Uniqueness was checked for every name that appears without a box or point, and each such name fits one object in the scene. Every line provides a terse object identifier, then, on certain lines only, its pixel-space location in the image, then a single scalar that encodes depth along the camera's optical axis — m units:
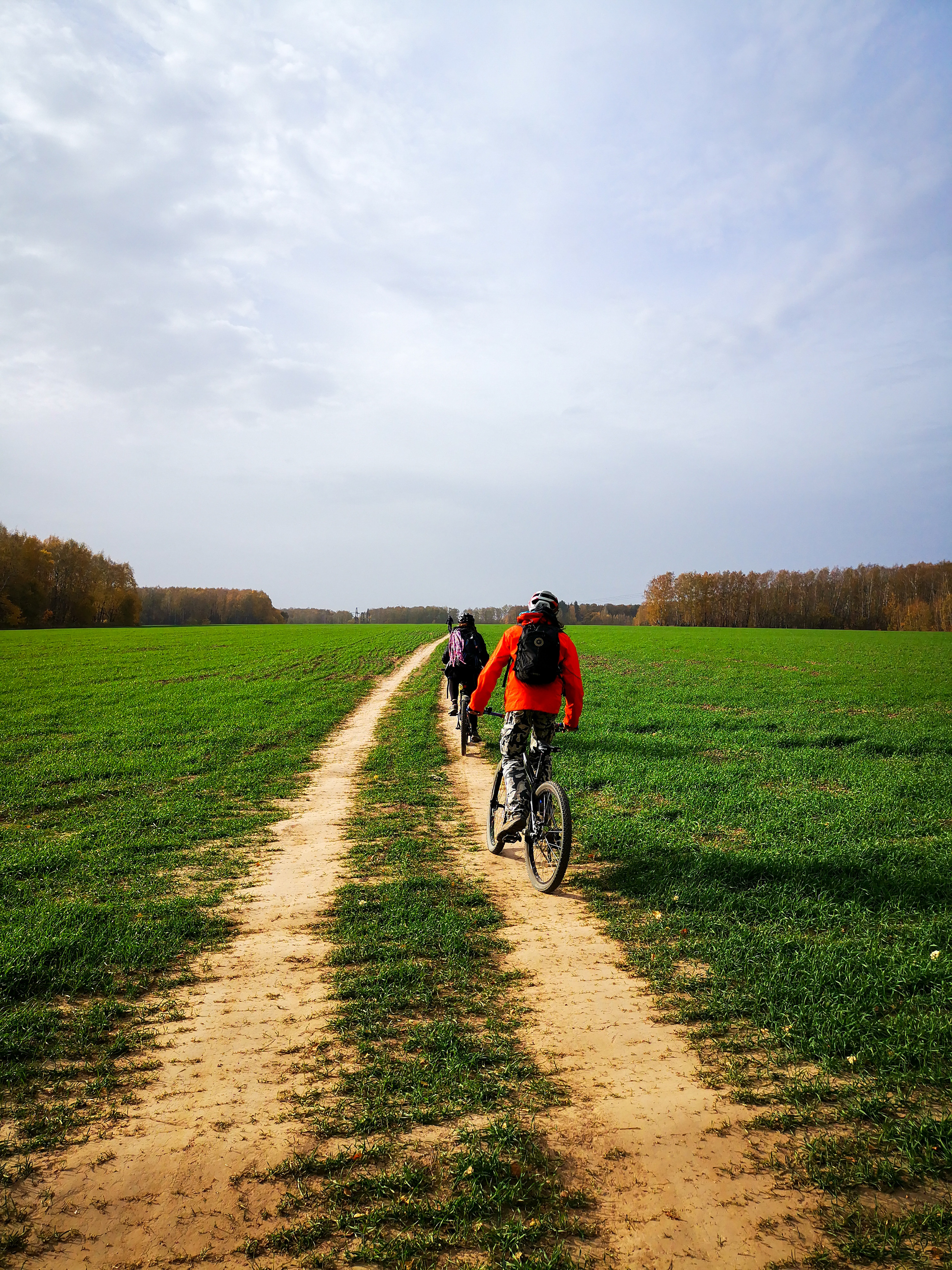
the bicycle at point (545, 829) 6.21
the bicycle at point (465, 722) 12.97
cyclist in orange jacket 6.75
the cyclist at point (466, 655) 13.02
